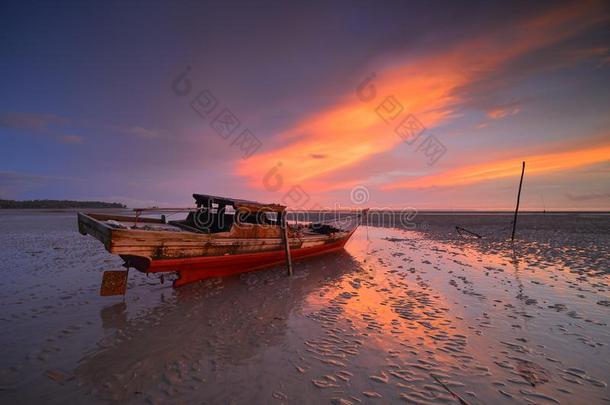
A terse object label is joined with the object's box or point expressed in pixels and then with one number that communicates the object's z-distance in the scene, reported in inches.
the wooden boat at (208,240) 325.1
